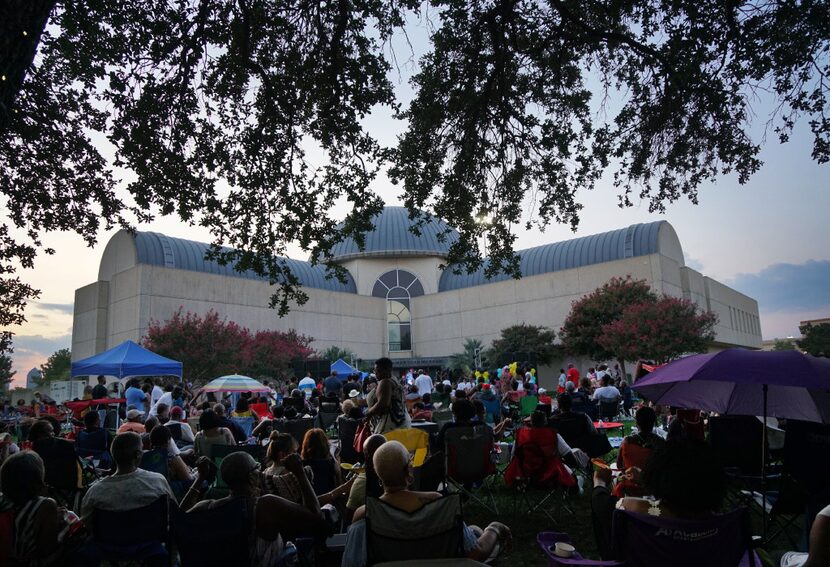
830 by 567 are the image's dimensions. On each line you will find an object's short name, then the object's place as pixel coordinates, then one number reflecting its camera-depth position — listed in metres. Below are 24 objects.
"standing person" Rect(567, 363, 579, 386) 21.53
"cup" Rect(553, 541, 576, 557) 2.70
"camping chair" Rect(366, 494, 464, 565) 2.96
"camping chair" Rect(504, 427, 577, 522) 6.24
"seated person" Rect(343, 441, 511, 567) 3.21
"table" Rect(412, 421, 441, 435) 8.64
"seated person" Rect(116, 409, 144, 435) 8.17
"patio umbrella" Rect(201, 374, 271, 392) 15.35
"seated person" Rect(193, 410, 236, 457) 7.40
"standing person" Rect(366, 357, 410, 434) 6.87
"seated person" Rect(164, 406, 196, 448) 8.90
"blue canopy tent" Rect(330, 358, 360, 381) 25.54
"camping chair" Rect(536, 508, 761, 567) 2.54
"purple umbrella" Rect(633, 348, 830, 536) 4.52
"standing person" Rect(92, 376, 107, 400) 14.74
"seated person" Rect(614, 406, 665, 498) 5.39
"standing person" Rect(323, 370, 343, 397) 18.02
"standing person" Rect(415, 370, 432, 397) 17.60
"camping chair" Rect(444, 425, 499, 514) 6.48
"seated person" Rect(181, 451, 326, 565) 3.66
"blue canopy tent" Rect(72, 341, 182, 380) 15.12
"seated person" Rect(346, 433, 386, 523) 4.75
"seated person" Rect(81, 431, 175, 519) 3.94
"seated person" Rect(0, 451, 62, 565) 3.44
